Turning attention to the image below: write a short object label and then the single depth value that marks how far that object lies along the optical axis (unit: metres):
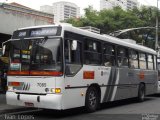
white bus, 11.34
